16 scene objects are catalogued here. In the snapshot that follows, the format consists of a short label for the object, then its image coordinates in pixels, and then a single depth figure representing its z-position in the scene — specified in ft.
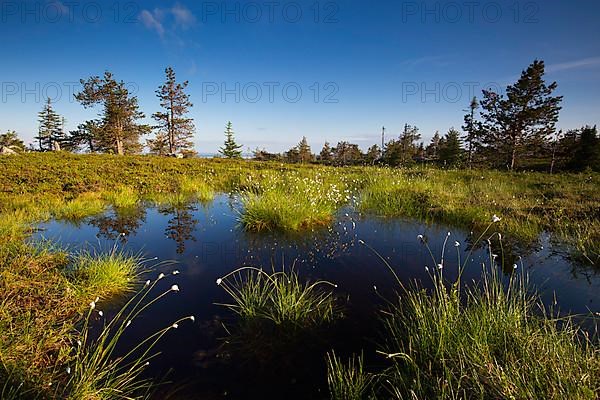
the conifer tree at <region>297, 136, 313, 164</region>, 241.39
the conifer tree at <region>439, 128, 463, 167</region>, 137.69
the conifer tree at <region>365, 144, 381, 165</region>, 248.52
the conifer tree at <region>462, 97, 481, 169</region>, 134.41
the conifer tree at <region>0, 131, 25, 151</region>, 173.91
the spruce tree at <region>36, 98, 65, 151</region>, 203.51
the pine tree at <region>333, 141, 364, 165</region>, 246.21
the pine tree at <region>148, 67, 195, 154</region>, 153.89
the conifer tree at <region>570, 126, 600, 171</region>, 95.09
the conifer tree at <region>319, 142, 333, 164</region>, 260.62
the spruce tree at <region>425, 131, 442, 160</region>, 216.08
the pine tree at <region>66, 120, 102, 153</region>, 156.46
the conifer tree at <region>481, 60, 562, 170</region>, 103.81
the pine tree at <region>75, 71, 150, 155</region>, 135.13
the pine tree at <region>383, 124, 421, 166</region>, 165.37
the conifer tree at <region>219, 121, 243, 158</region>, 226.58
